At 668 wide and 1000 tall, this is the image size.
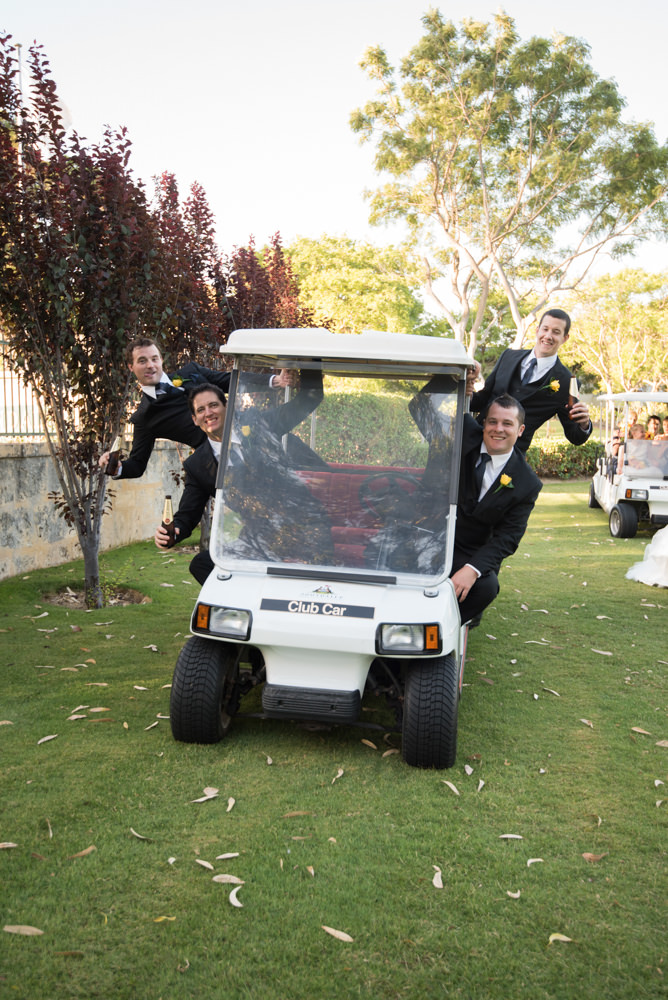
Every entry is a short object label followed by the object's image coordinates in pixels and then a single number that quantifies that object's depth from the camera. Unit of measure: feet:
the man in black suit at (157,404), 16.72
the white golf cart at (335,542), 11.12
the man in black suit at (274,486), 12.16
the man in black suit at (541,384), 15.93
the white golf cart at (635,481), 35.04
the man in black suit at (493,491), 13.47
